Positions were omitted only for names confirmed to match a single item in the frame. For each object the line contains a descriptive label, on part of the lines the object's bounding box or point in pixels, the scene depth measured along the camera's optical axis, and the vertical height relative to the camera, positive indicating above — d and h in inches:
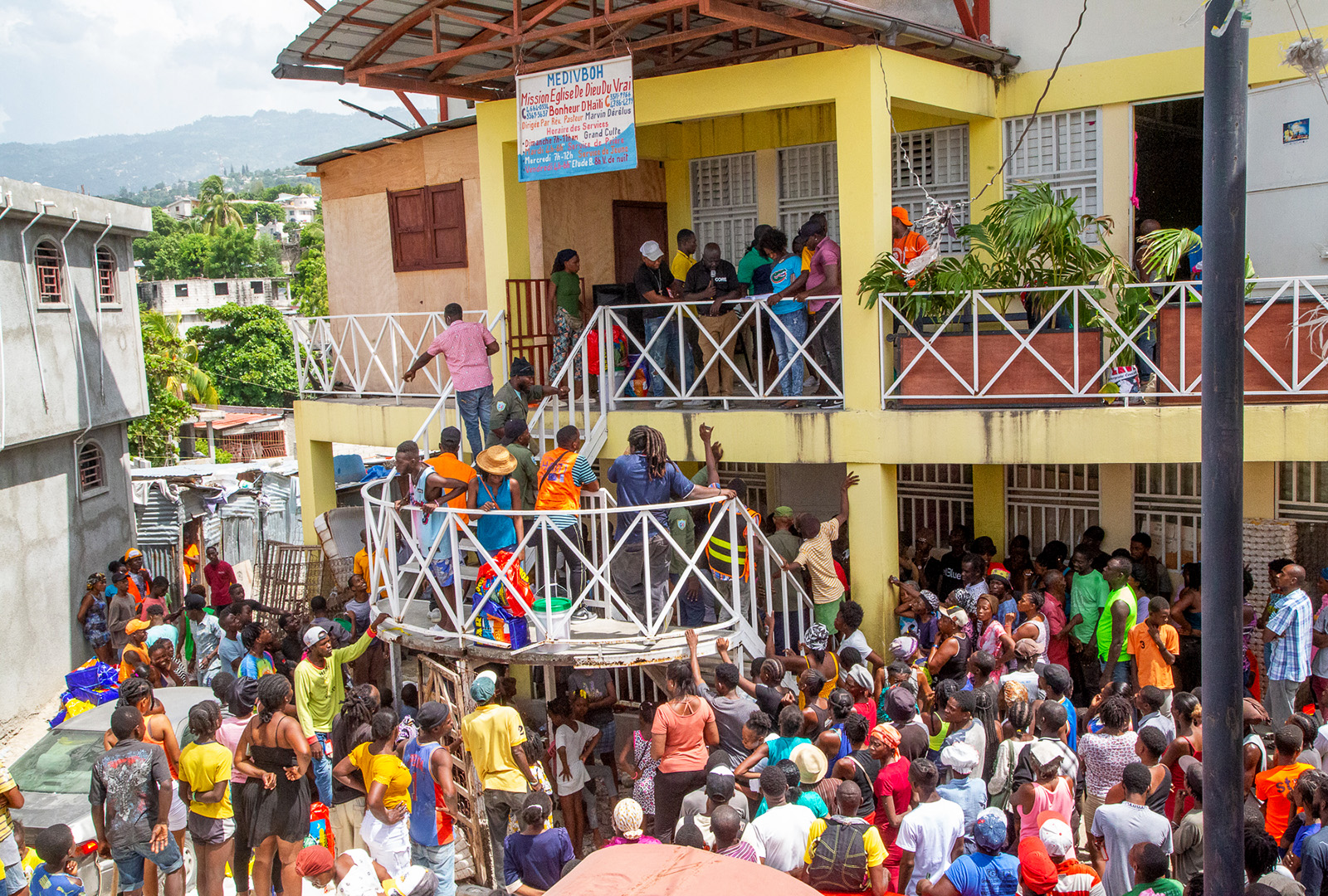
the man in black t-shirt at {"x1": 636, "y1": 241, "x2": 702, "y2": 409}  413.7 +9.8
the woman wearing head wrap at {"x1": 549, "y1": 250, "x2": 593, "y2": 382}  443.8 +19.3
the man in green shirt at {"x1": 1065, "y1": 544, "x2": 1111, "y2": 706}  341.1 -84.8
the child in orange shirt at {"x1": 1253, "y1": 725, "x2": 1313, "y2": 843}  227.1 -96.6
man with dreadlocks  307.9 -43.1
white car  298.5 -119.3
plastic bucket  310.7 -76.7
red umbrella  127.0 -63.2
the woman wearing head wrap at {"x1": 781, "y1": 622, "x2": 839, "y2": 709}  307.7 -91.5
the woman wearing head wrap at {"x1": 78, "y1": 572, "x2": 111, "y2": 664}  487.8 -108.3
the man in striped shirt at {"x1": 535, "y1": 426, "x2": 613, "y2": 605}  316.2 -36.8
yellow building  351.9 +57.6
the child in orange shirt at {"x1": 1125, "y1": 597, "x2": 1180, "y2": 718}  306.7 -90.5
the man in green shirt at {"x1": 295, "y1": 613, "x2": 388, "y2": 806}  303.9 -91.3
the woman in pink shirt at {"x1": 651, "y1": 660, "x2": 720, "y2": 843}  264.5 -97.2
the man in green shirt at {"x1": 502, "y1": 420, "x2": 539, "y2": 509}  337.1 -33.6
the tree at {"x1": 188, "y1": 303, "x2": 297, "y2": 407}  1685.5 +19.8
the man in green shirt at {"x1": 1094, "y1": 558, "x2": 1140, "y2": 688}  322.0 -87.7
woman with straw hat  322.7 -42.1
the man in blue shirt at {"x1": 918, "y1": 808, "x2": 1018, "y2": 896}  199.6 -98.1
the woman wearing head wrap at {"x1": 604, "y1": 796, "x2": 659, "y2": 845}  218.4 -94.2
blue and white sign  375.9 +81.0
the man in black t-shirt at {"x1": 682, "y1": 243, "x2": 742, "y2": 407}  409.7 +20.0
